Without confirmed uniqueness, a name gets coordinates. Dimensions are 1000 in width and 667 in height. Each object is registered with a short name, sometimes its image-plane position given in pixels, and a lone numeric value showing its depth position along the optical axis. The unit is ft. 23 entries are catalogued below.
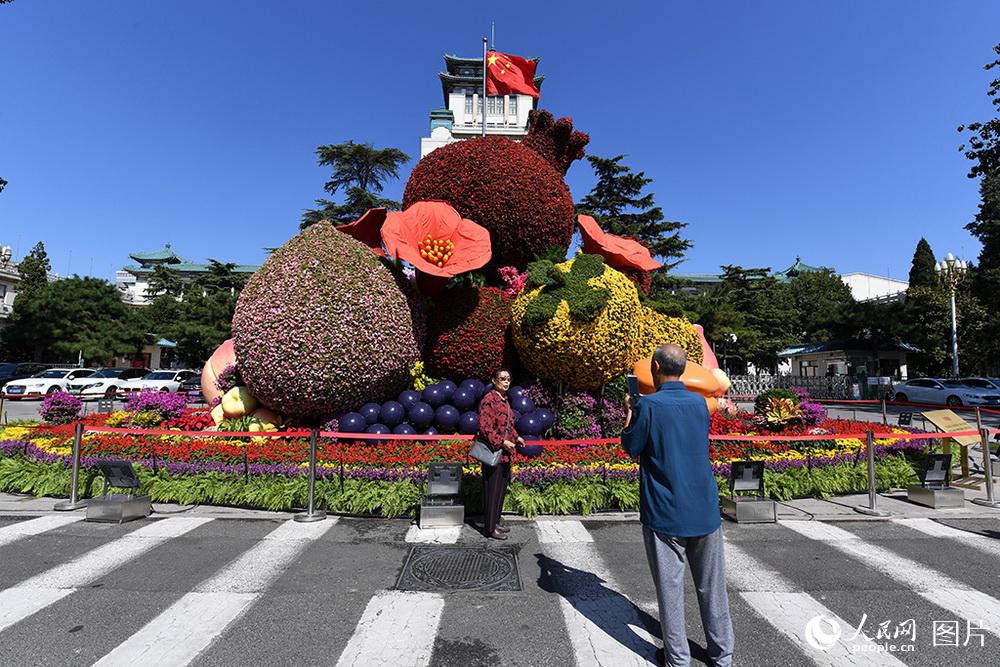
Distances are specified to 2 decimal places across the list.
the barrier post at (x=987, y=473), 21.96
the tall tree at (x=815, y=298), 137.39
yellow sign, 25.02
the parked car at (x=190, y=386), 87.35
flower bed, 20.27
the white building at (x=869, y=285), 215.31
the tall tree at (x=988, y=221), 77.05
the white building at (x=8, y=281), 138.62
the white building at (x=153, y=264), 210.38
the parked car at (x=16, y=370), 86.74
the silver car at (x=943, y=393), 70.23
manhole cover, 13.08
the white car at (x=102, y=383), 81.63
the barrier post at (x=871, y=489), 20.35
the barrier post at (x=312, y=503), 19.19
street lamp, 81.20
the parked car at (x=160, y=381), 85.99
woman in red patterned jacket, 16.90
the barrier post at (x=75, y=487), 20.44
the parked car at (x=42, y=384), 74.18
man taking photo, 9.06
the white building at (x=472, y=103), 167.03
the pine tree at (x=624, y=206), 89.40
